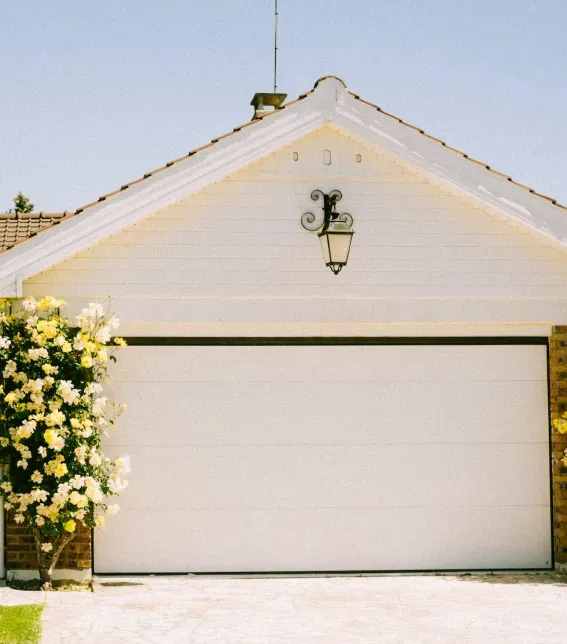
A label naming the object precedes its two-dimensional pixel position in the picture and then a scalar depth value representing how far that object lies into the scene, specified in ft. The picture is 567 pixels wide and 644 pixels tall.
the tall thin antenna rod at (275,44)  34.25
